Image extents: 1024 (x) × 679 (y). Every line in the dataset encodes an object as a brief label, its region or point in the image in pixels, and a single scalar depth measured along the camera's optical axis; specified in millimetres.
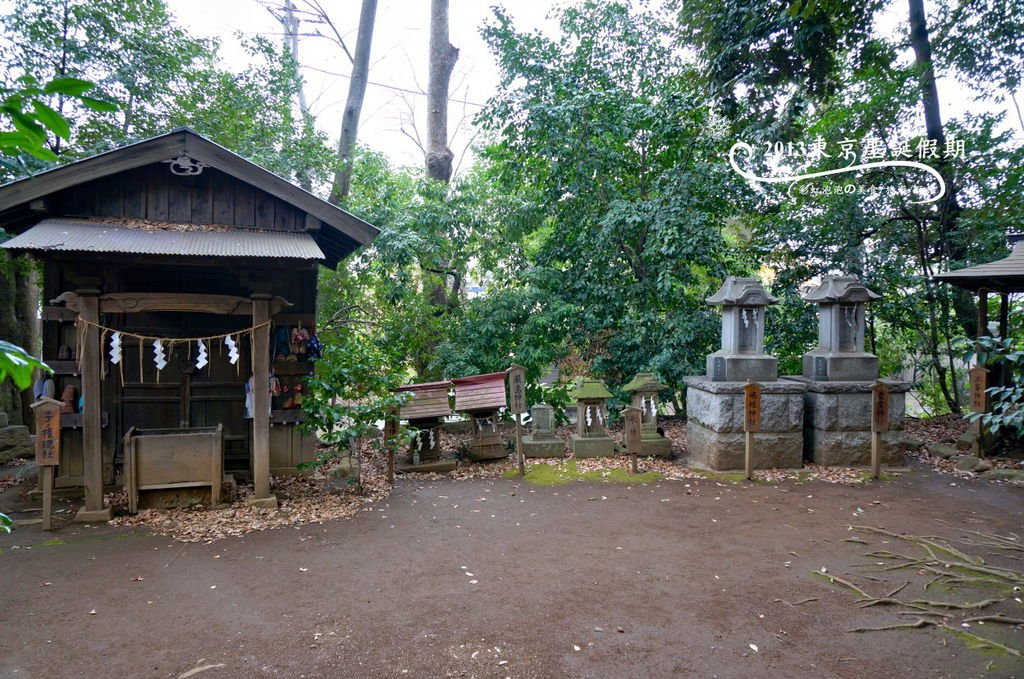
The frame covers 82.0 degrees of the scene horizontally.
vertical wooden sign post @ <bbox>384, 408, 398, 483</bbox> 8055
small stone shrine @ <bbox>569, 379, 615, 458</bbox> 9633
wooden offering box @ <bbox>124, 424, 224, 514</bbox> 6730
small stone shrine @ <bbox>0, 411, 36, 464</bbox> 9805
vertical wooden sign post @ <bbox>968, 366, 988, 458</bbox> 9305
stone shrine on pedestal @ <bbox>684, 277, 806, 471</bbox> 8766
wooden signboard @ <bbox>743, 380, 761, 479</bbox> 8375
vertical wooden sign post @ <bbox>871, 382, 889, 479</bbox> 8406
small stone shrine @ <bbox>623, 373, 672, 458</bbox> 9750
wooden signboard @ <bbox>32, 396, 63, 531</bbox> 6312
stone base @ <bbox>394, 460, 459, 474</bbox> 8867
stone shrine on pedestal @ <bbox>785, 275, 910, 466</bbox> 8898
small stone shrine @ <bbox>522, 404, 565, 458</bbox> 9797
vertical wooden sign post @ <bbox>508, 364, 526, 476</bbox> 8711
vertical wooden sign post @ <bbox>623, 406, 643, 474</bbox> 8984
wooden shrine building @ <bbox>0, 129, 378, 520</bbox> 6574
